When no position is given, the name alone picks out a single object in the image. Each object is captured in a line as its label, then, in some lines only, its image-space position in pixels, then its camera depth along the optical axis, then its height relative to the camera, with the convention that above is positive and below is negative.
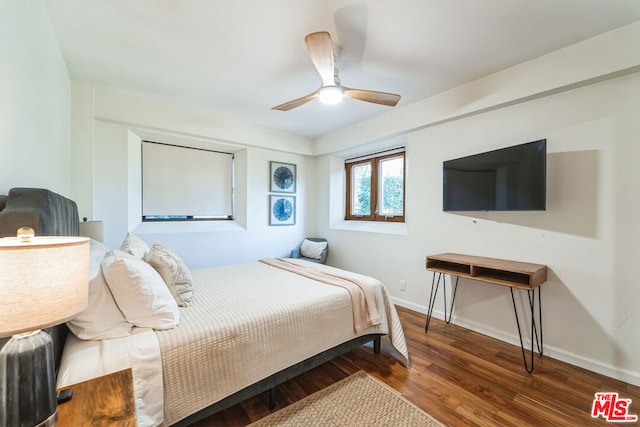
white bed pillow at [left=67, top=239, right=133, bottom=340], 1.21 -0.52
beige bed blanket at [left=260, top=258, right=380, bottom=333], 1.99 -0.68
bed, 1.16 -0.71
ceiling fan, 1.63 +0.97
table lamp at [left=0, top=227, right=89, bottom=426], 0.60 -0.25
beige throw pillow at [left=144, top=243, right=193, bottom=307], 1.69 -0.43
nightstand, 0.78 -0.63
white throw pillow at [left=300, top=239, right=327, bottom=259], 4.12 -0.61
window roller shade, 3.38 +0.36
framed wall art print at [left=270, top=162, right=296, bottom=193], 4.11 +0.53
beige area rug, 1.51 -1.21
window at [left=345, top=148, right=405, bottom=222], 3.71 +0.37
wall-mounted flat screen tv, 2.08 +0.28
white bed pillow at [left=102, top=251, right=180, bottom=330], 1.29 -0.44
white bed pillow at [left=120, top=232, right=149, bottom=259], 1.93 -0.29
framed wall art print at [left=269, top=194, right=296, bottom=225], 4.11 +0.00
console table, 2.02 -0.54
